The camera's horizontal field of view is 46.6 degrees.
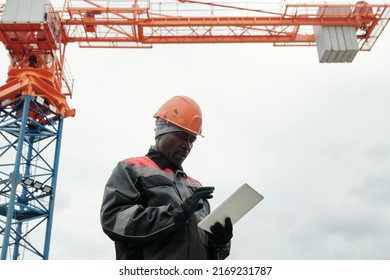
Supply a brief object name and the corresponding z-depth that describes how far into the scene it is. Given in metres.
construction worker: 2.97
